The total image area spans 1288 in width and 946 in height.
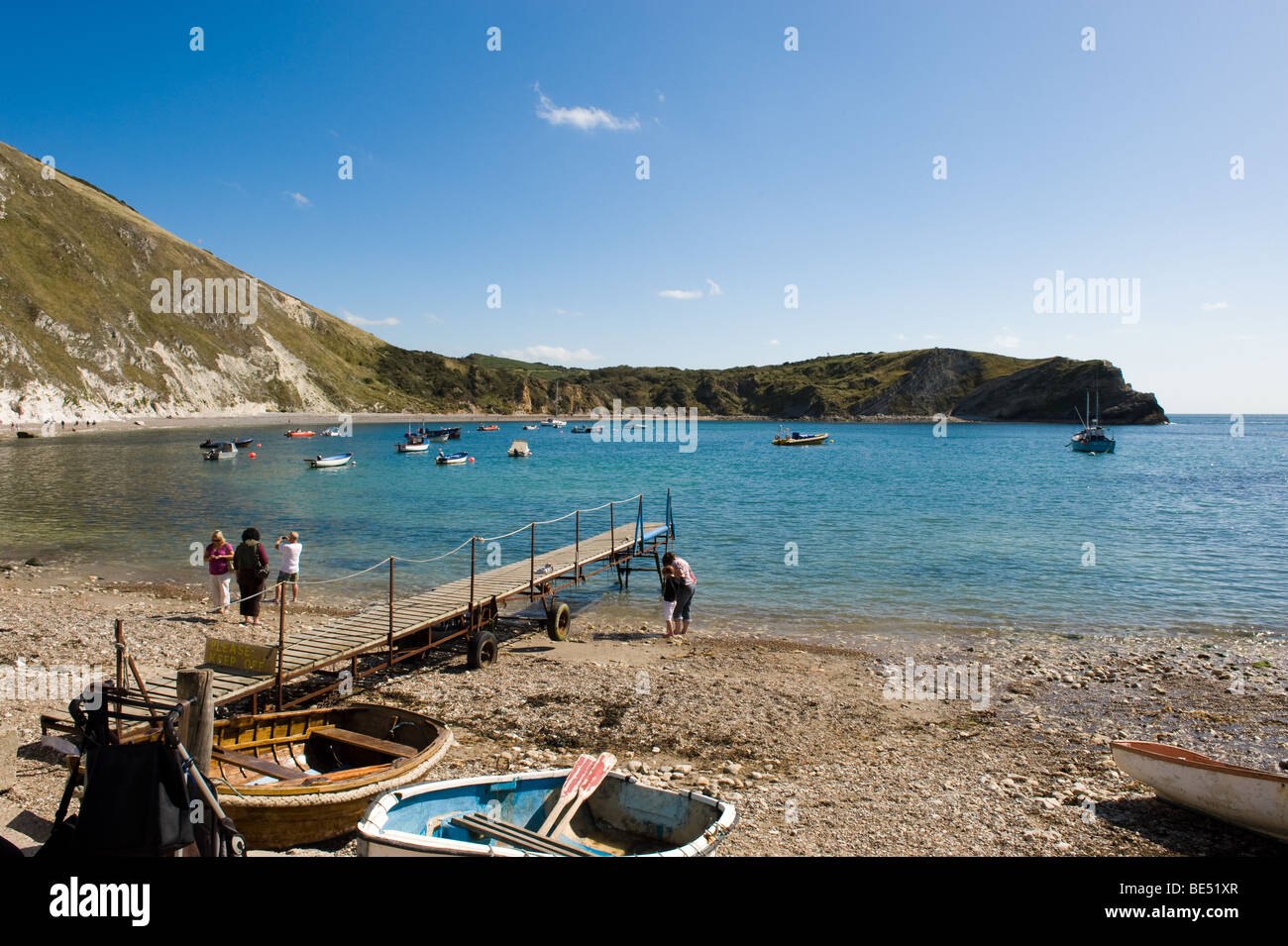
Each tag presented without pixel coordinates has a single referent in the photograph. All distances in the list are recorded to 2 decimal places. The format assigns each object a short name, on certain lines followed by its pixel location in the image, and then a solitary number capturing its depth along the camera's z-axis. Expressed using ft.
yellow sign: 39.01
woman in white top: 63.16
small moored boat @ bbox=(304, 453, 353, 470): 226.99
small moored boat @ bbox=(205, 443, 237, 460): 235.22
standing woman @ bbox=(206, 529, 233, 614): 59.82
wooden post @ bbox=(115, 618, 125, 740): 27.53
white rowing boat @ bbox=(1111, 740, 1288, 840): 29.78
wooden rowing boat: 27.22
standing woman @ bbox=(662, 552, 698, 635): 62.13
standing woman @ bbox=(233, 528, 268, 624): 58.39
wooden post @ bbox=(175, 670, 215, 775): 24.79
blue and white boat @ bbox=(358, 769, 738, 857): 24.09
